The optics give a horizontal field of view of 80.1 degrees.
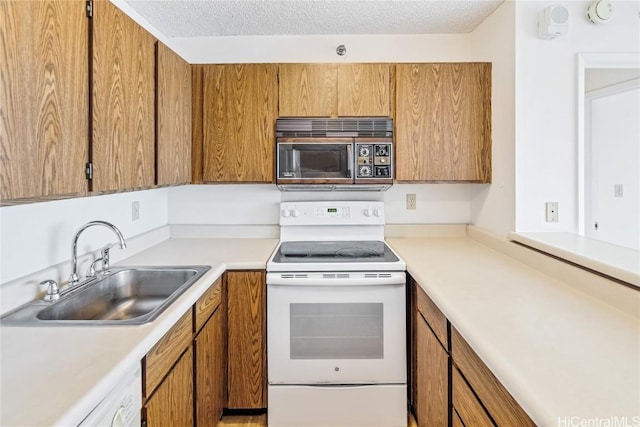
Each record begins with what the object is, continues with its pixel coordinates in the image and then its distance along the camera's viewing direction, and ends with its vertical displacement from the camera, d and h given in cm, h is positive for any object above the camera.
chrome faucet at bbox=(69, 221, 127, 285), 151 -14
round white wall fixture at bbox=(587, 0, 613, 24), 194 +101
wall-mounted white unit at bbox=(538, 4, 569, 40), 192 +96
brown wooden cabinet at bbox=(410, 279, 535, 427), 104 -59
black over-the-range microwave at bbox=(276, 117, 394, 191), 229 +37
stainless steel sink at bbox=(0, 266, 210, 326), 126 -34
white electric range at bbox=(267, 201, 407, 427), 199 -70
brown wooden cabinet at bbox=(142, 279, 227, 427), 121 -61
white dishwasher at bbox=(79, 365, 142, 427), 90 -50
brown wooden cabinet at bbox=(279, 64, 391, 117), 232 +74
